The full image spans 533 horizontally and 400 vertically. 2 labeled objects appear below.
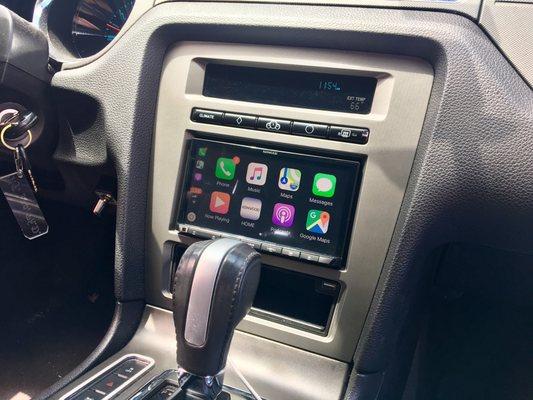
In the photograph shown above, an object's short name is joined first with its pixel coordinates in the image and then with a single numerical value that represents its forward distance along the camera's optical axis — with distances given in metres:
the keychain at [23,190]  0.87
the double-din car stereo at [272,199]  0.74
